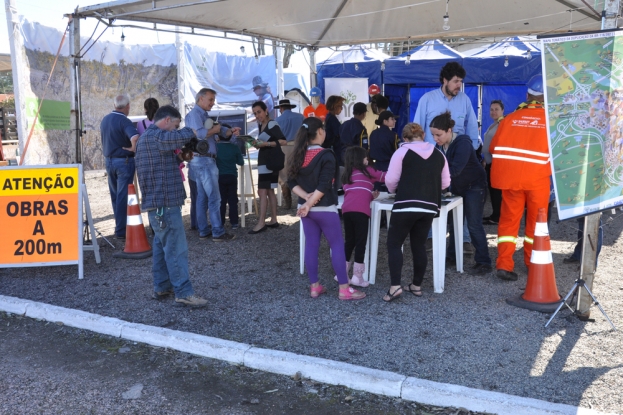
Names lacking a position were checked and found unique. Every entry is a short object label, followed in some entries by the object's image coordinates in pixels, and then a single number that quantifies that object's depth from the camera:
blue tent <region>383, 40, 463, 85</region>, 12.32
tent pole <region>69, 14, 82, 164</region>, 7.08
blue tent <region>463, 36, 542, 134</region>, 11.82
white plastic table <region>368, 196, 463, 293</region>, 5.52
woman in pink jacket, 4.98
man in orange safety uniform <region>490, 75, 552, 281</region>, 5.44
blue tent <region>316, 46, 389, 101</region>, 12.91
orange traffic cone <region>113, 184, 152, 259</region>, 7.04
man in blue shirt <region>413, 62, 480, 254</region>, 6.34
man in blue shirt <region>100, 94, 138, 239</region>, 7.47
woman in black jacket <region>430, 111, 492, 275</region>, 5.85
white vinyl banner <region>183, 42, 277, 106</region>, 17.80
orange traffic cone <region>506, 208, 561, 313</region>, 5.07
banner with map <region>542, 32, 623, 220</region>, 4.30
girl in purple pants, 4.93
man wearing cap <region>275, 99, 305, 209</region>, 8.95
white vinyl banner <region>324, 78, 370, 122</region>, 12.44
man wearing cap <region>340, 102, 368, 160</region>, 7.87
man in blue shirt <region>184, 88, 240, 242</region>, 7.25
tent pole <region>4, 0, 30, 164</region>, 11.23
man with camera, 4.96
